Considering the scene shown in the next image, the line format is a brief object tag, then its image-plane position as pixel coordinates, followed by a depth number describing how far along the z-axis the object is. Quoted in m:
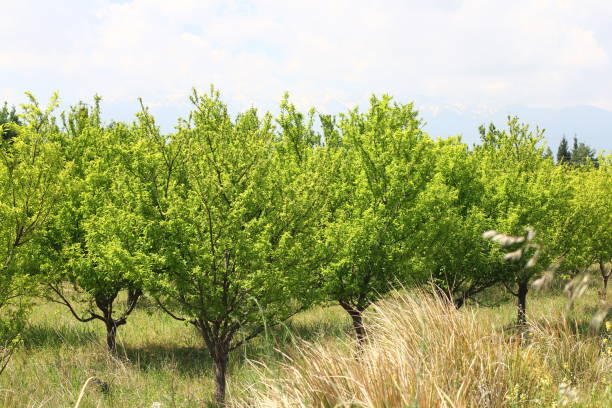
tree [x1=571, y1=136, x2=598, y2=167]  77.87
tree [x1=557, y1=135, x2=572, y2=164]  80.12
